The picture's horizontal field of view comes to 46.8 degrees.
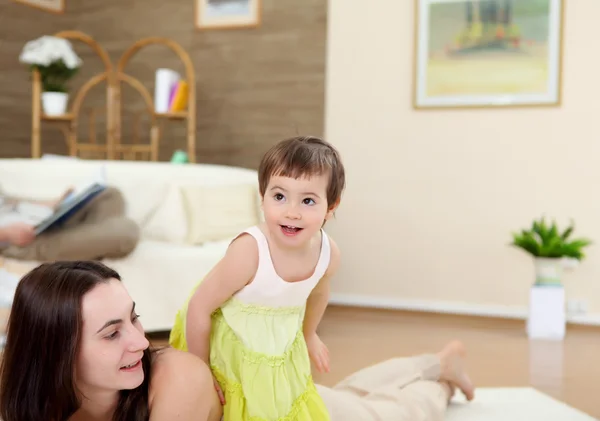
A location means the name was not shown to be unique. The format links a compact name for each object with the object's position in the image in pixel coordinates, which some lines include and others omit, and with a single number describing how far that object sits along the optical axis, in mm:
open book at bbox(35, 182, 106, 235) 2525
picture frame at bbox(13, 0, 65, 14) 4691
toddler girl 1386
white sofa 3418
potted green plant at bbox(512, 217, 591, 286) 3695
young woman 1095
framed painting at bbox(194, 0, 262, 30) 4645
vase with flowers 4078
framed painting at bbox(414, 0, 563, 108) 4125
